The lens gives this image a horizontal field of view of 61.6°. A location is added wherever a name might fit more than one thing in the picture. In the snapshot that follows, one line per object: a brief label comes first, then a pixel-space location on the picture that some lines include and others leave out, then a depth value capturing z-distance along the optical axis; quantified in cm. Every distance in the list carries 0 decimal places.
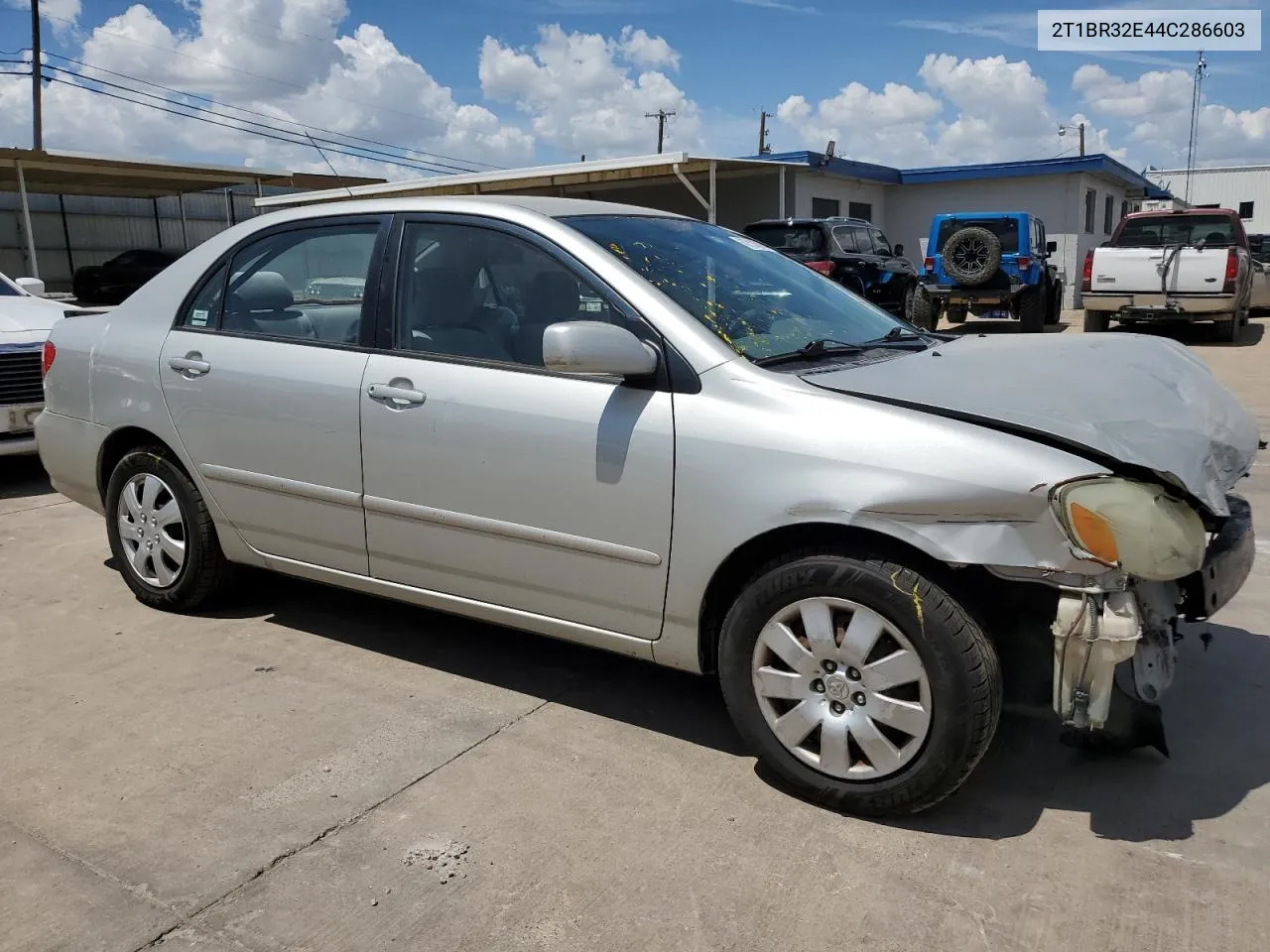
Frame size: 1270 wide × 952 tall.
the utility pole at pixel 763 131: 5384
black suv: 1580
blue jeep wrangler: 1647
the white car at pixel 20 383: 674
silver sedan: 262
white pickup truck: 1444
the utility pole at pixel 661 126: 5353
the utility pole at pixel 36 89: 3378
